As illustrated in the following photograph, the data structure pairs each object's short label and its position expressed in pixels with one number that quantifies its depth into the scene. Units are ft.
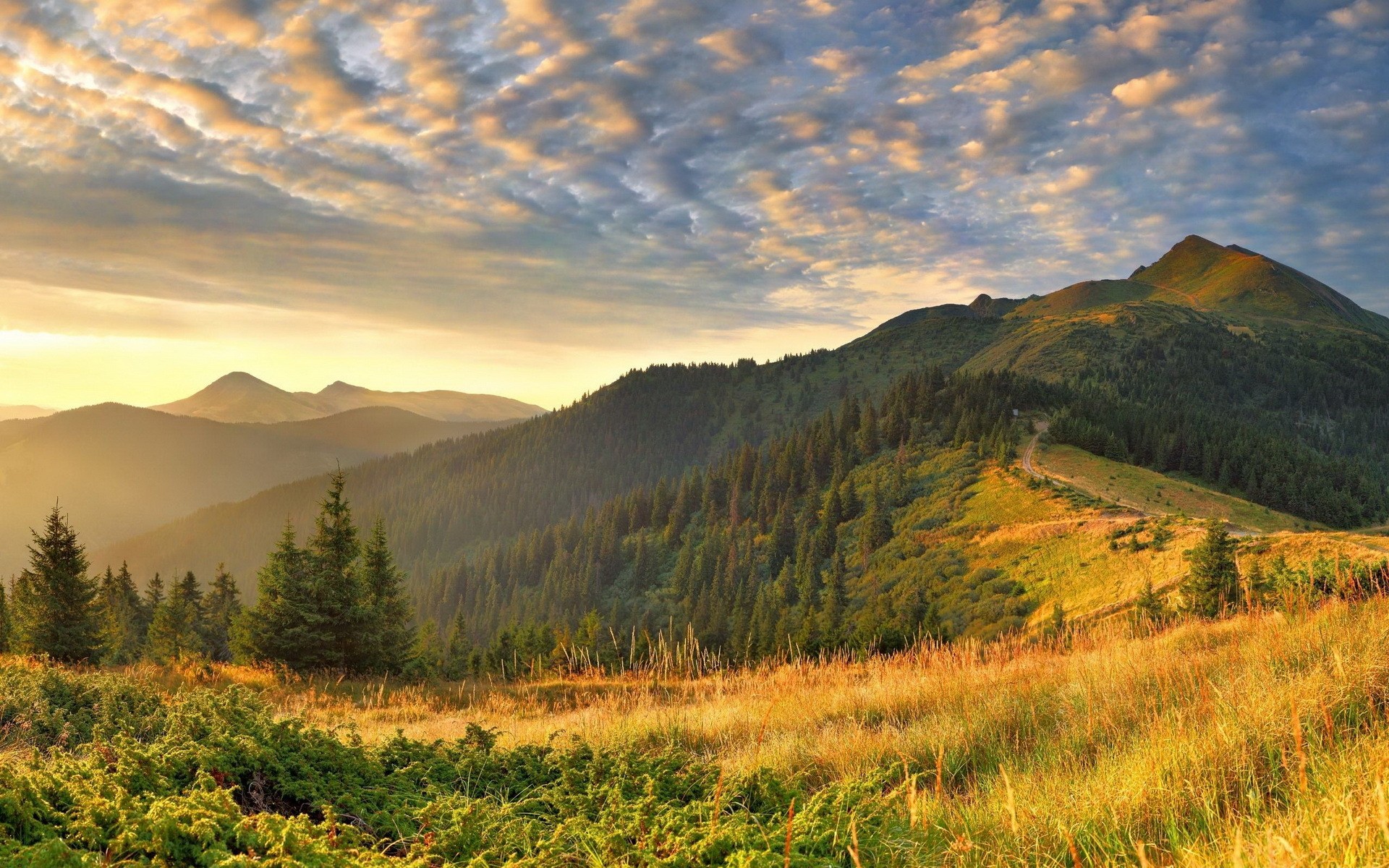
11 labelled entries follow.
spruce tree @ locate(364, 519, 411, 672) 74.79
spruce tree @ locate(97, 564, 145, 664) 185.06
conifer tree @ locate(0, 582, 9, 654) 114.11
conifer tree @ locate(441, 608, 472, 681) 177.47
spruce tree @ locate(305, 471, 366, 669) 72.08
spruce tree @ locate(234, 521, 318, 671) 70.13
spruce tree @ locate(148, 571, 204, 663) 158.40
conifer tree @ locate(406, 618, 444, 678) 87.40
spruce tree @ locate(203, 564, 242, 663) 193.26
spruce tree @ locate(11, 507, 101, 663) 88.79
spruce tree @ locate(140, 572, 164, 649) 212.64
